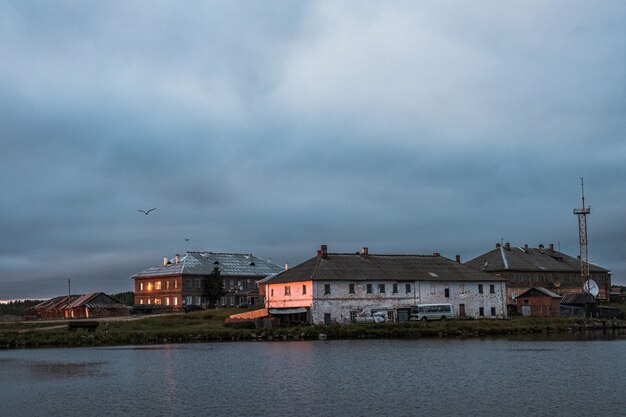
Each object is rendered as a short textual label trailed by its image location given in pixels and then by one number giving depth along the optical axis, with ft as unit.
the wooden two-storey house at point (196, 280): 352.28
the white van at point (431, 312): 250.78
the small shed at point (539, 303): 286.87
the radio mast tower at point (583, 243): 344.49
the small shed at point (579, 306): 291.99
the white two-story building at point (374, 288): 245.65
